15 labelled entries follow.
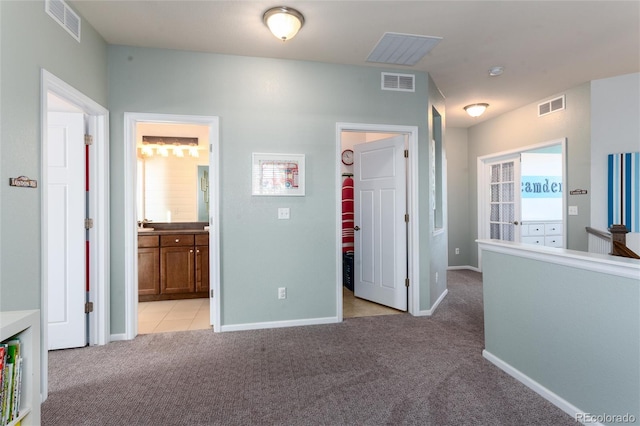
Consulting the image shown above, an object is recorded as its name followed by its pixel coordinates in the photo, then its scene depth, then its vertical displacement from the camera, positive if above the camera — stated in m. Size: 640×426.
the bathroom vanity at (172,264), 4.02 -0.67
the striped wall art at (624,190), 3.51 +0.26
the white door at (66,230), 2.60 -0.14
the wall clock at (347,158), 5.32 +0.94
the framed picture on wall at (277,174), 3.11 +0.39
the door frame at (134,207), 2.89 +0.06
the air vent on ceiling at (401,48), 2.79 +1.58
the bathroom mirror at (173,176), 4.63 +0.58
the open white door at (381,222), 3.64 -0.12
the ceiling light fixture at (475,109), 4.59 +1.55
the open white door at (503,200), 5.14 +0.22
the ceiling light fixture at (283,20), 2.33 +1.47
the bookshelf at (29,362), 1.33 -0.65
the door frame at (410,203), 3.31 +0.11
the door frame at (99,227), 2.74 -0.12
